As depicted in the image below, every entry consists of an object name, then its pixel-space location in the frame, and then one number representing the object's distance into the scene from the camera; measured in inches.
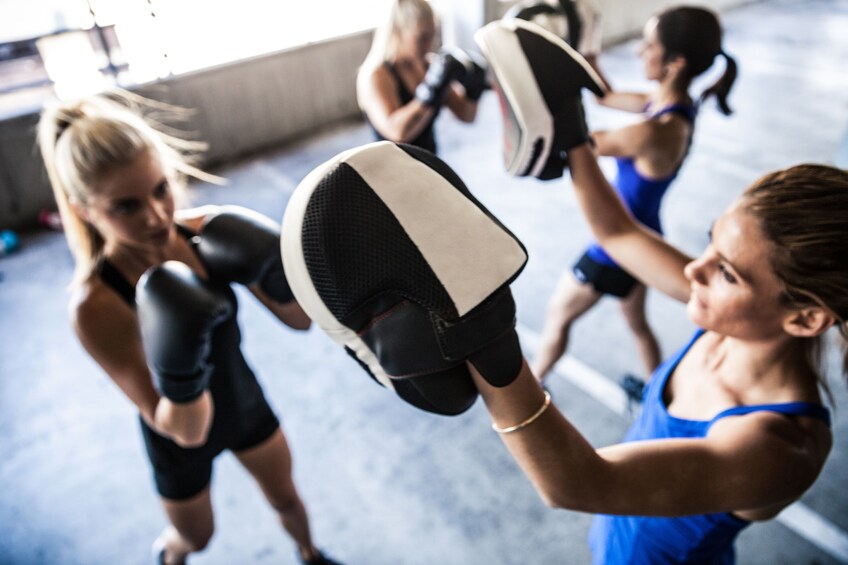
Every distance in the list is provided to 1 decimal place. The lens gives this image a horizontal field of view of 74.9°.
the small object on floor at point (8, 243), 160.9
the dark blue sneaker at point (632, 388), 100.4
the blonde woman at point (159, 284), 49.8
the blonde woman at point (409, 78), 107.5
